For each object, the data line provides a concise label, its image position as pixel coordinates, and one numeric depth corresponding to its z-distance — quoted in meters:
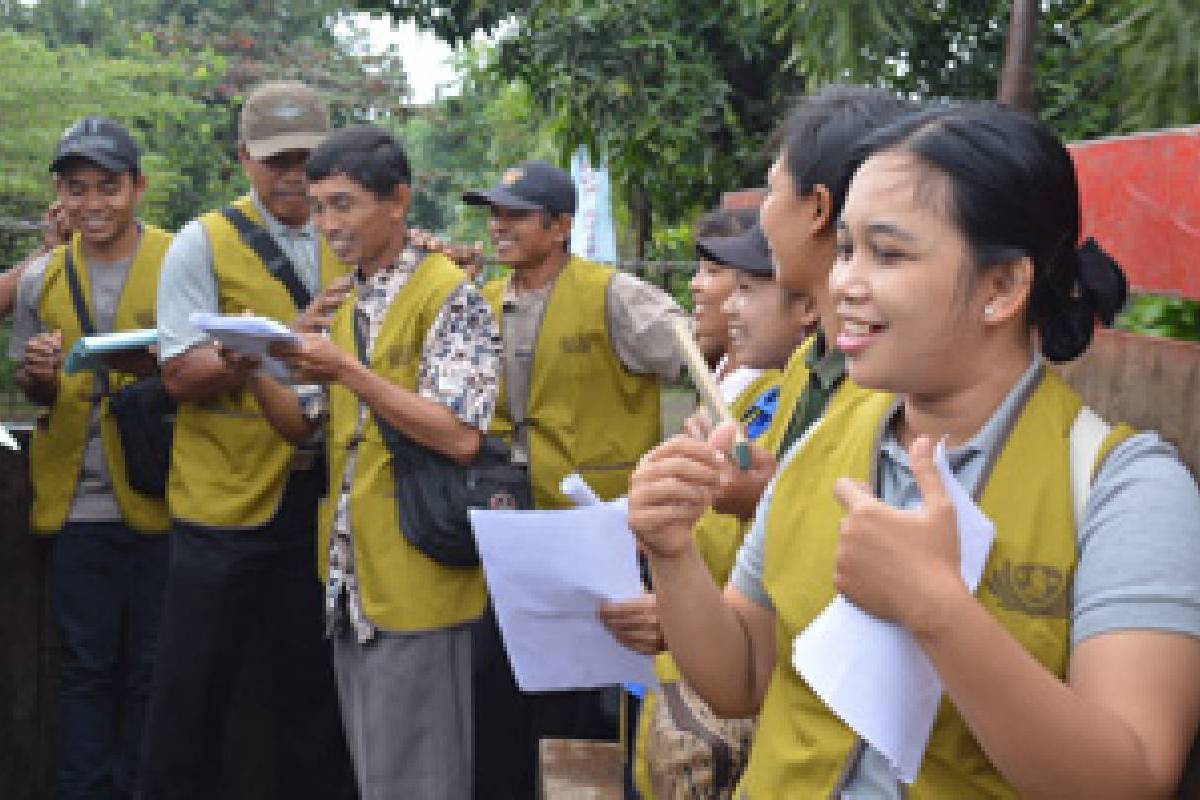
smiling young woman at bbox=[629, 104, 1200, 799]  1.37
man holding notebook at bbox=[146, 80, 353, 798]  4.08
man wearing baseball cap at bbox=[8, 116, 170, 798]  4.39
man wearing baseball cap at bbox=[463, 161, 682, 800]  4.88
